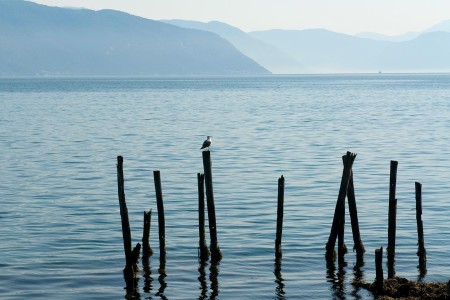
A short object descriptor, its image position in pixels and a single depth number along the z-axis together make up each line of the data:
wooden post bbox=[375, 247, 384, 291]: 19.86
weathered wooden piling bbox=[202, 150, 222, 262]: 22.67
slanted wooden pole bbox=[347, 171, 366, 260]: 23.61
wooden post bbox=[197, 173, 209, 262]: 23.47
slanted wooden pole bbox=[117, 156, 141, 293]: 22.00
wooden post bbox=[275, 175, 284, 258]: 23.27
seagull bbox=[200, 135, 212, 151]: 38.18
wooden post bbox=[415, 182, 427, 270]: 23.41
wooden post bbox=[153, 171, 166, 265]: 23.41
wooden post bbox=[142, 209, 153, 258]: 23.19
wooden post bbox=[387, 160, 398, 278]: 21.75
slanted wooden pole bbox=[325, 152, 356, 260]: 22.56
